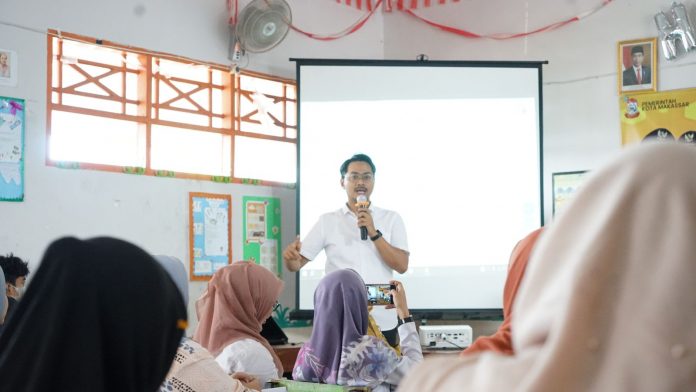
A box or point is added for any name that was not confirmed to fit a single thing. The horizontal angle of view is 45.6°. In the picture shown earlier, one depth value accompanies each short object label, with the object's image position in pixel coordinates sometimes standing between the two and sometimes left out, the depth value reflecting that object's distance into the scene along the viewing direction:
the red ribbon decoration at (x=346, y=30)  5.61
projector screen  5.14
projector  4.82
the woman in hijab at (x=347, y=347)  2.81
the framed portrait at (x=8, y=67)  4.12
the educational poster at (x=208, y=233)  4.89
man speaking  4.58
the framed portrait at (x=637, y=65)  5.09
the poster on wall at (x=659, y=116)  4.99
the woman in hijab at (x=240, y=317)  2.99
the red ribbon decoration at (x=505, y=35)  5.32
